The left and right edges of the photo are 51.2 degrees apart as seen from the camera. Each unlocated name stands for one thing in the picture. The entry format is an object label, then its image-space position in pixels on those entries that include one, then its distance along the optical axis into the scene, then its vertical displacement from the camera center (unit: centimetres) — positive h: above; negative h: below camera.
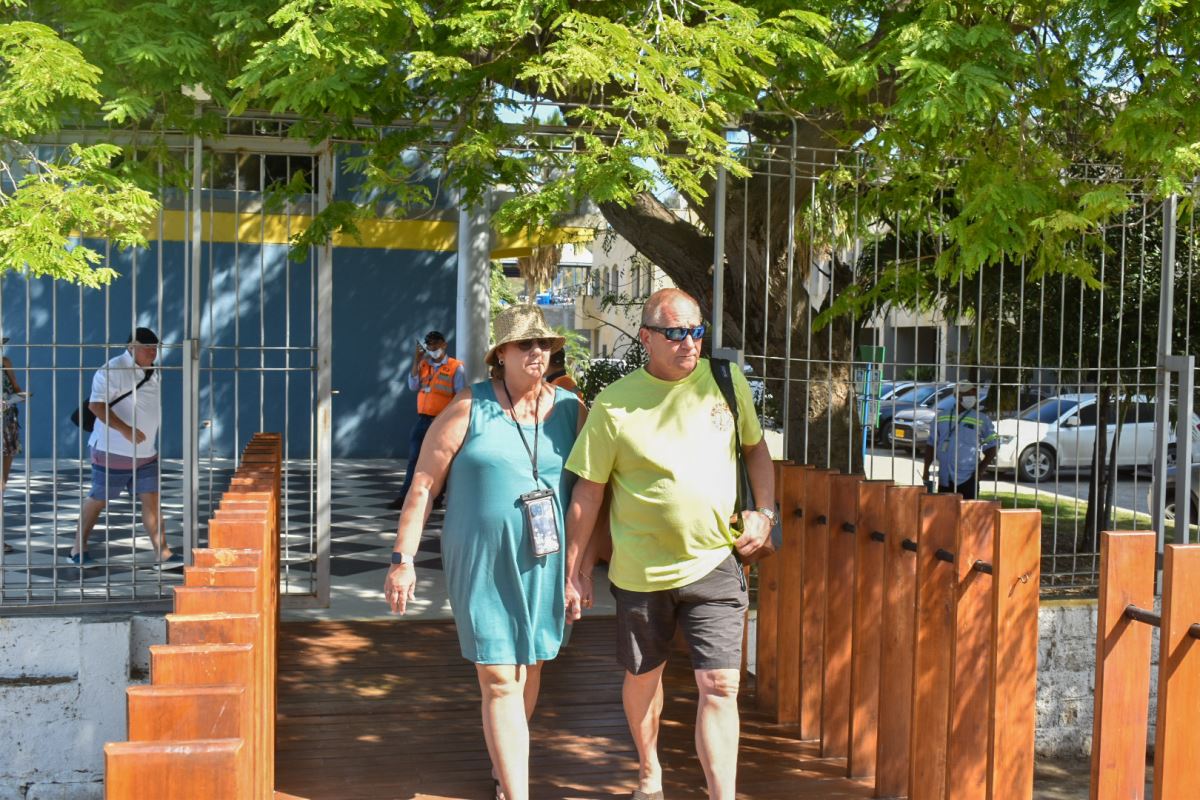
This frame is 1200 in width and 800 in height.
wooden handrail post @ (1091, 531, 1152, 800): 342 -81
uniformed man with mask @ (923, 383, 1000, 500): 1050 -68
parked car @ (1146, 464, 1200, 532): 1385 -144
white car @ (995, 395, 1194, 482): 1135 -76
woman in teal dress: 403 -56
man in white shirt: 796 -48
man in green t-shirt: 399 -47
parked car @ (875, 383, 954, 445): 1689 -65
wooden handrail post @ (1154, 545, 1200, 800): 322 -80
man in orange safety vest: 1117 -16
